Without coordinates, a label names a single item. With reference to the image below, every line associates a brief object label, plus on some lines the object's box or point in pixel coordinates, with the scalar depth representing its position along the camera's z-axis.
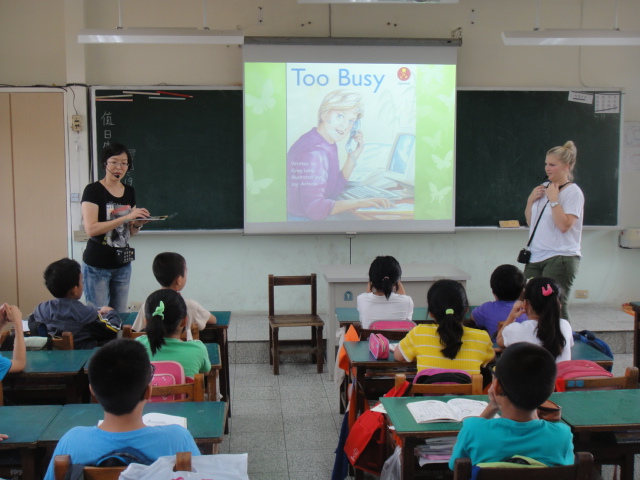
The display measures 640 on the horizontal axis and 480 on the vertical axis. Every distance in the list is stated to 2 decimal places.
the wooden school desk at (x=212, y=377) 2.88
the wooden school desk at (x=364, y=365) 2.95
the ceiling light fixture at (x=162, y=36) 4.76
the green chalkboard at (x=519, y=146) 5.96
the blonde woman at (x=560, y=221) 4.10
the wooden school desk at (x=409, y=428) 2.14
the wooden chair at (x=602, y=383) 2.49
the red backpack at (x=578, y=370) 2.66
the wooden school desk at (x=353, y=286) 4.59
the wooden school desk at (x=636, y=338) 4.36
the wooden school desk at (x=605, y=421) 2.21
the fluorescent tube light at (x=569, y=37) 4.89
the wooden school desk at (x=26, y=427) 2.05
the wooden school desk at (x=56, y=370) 2.72
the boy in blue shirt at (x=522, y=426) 1.85
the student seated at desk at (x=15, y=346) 2.57
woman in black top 3.90
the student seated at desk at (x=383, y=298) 3.67
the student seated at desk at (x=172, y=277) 3.32
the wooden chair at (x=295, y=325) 4.80
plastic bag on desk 1.58
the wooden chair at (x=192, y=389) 2.35
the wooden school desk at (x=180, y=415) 2.09
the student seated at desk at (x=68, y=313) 3.21
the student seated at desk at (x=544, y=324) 2.80
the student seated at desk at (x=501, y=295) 3.38
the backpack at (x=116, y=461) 1.65
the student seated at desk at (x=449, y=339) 2.75
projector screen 5.69
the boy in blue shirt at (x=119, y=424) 1.75
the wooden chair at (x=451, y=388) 2.42
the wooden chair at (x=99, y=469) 1.61
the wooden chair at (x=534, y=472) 1.71
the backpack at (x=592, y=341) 3.21
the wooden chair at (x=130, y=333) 3.03
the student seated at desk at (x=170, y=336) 2.62
